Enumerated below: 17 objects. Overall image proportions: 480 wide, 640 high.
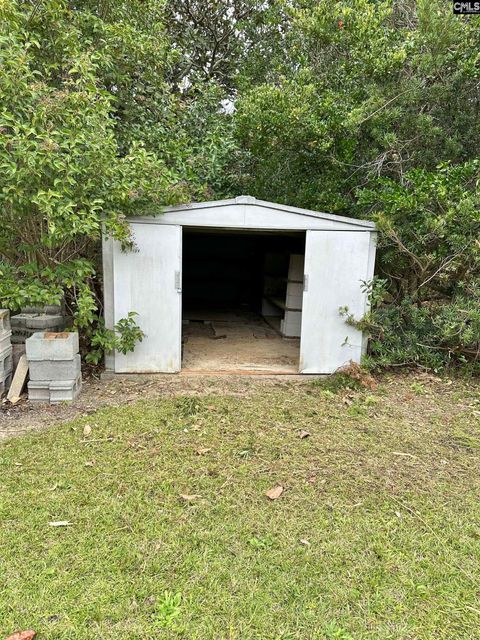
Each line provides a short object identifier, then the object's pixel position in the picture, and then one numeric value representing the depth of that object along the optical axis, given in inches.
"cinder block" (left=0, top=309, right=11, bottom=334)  154.7
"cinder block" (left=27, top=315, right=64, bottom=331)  170.1
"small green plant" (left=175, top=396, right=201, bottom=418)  146.8
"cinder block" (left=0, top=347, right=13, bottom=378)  154.7
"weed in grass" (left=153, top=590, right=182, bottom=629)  65.0
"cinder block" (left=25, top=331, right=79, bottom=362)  146.4
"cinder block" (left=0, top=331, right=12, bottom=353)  154.7
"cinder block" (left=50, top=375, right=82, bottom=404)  150.6
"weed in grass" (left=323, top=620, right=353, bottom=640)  64.1
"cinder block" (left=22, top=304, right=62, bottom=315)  173.3
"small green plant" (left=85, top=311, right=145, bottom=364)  171.0
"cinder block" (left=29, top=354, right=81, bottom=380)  149.4
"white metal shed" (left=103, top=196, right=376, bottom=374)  174.1
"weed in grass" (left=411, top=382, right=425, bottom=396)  173.6
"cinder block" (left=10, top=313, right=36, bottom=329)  175.6
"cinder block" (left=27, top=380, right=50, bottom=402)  150.7
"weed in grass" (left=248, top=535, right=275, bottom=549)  83.5
